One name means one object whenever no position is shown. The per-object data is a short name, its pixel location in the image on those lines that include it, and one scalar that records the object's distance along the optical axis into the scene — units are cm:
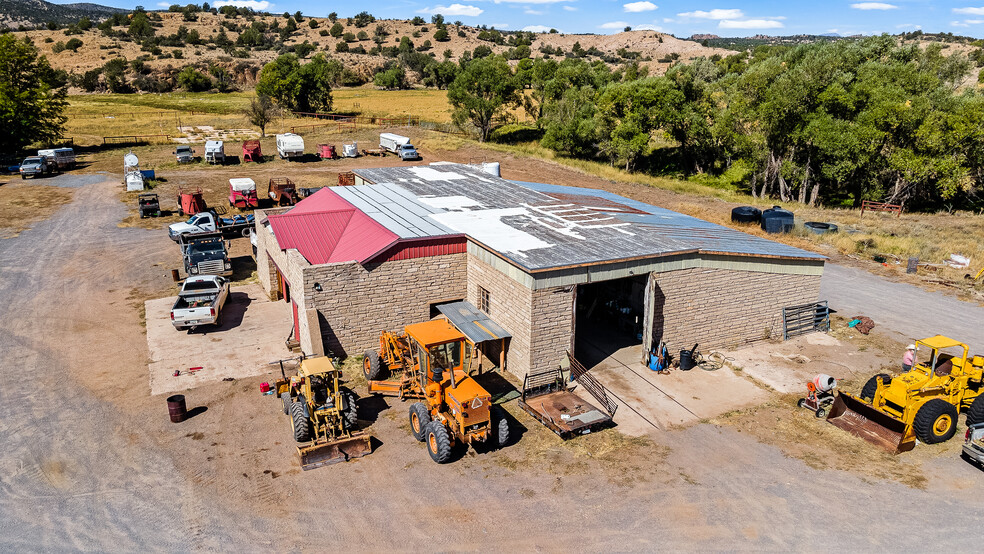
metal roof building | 1988
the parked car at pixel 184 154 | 5974
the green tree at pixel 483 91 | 7206
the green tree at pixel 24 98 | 6100
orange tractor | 1561
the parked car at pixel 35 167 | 5450
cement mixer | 1838
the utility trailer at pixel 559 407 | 1712
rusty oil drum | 1759
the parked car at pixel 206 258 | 2995
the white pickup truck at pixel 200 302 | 2358
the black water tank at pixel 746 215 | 4009
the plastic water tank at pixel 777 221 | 3850
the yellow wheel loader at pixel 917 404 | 1645
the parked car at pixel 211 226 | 3584
